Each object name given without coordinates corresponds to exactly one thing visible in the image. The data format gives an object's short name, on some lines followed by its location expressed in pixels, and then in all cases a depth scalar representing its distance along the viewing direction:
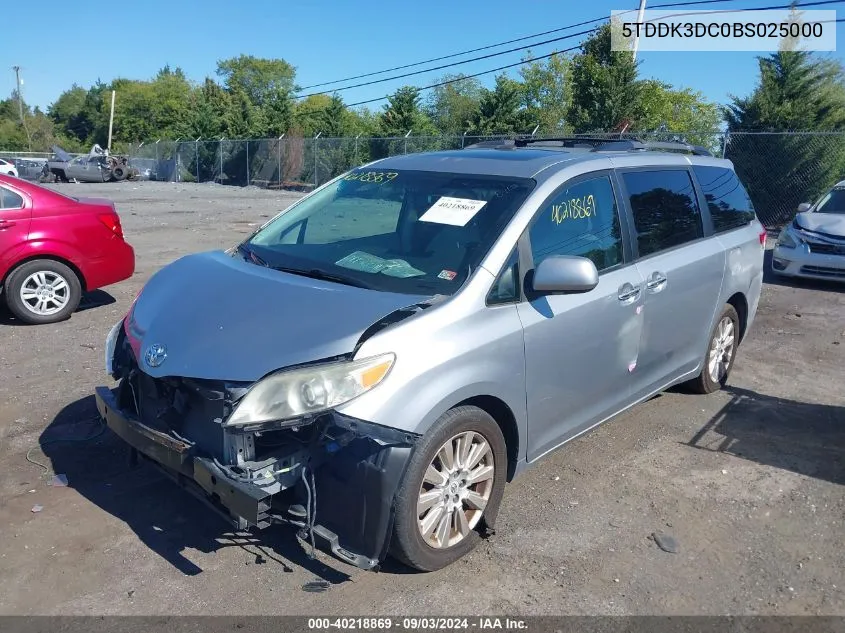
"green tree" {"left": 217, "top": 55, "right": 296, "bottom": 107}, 96.94
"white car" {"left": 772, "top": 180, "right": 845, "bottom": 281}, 10.38
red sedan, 7.23
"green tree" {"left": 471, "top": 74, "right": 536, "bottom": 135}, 31.06
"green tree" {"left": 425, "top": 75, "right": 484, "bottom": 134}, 69.03
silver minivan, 3.01
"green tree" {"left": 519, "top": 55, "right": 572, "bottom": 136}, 61.41
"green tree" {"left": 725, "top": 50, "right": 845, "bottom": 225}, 18.02
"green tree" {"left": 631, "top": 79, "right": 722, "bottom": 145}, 52.47
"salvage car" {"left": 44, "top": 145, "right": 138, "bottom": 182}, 36.94
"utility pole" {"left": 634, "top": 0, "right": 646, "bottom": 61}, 26.90
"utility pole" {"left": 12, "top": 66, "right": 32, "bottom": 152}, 78.66
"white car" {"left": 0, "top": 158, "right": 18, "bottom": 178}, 30.75
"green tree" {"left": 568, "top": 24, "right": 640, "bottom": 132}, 23.08
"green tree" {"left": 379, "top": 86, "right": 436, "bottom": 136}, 34.19
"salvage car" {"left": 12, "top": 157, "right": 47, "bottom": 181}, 37.97
